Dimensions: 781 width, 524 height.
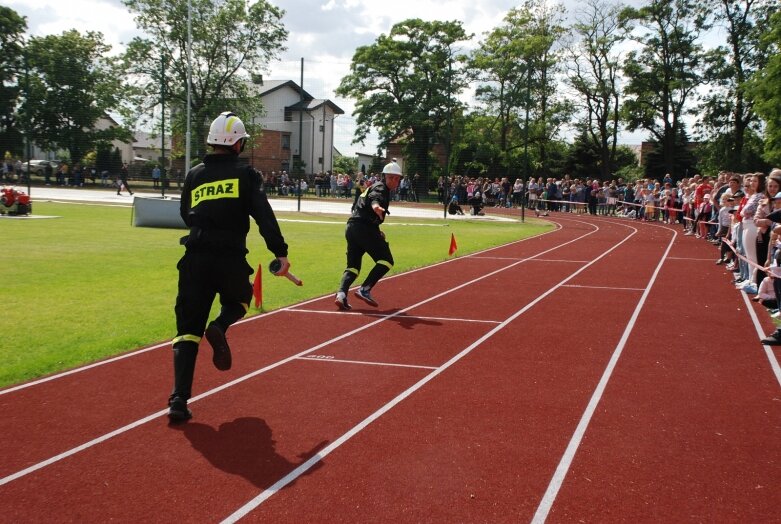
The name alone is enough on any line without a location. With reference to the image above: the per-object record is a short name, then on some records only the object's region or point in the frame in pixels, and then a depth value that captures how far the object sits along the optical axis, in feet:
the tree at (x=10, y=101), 146.61
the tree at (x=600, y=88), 177.78
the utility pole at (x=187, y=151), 131.85
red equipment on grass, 77.77
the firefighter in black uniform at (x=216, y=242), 17.75
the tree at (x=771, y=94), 107.14
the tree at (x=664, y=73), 162.20
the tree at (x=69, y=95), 153.38
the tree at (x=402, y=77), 170.71
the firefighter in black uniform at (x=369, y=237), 32.68
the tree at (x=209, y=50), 180.04
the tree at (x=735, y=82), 154.20
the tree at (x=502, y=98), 173.06
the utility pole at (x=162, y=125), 122.74
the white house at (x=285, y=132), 189.26
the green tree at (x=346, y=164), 255.29
